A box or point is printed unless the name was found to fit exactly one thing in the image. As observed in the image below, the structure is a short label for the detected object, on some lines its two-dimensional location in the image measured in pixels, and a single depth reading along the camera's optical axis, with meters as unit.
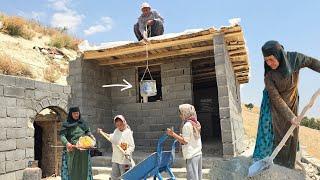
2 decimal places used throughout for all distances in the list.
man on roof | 7.28
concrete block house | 5.79
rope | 6.24
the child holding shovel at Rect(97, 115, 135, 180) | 4.08
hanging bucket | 5.93
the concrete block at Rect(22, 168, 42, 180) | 5.41
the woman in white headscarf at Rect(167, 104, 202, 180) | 3.47
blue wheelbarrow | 3.38
